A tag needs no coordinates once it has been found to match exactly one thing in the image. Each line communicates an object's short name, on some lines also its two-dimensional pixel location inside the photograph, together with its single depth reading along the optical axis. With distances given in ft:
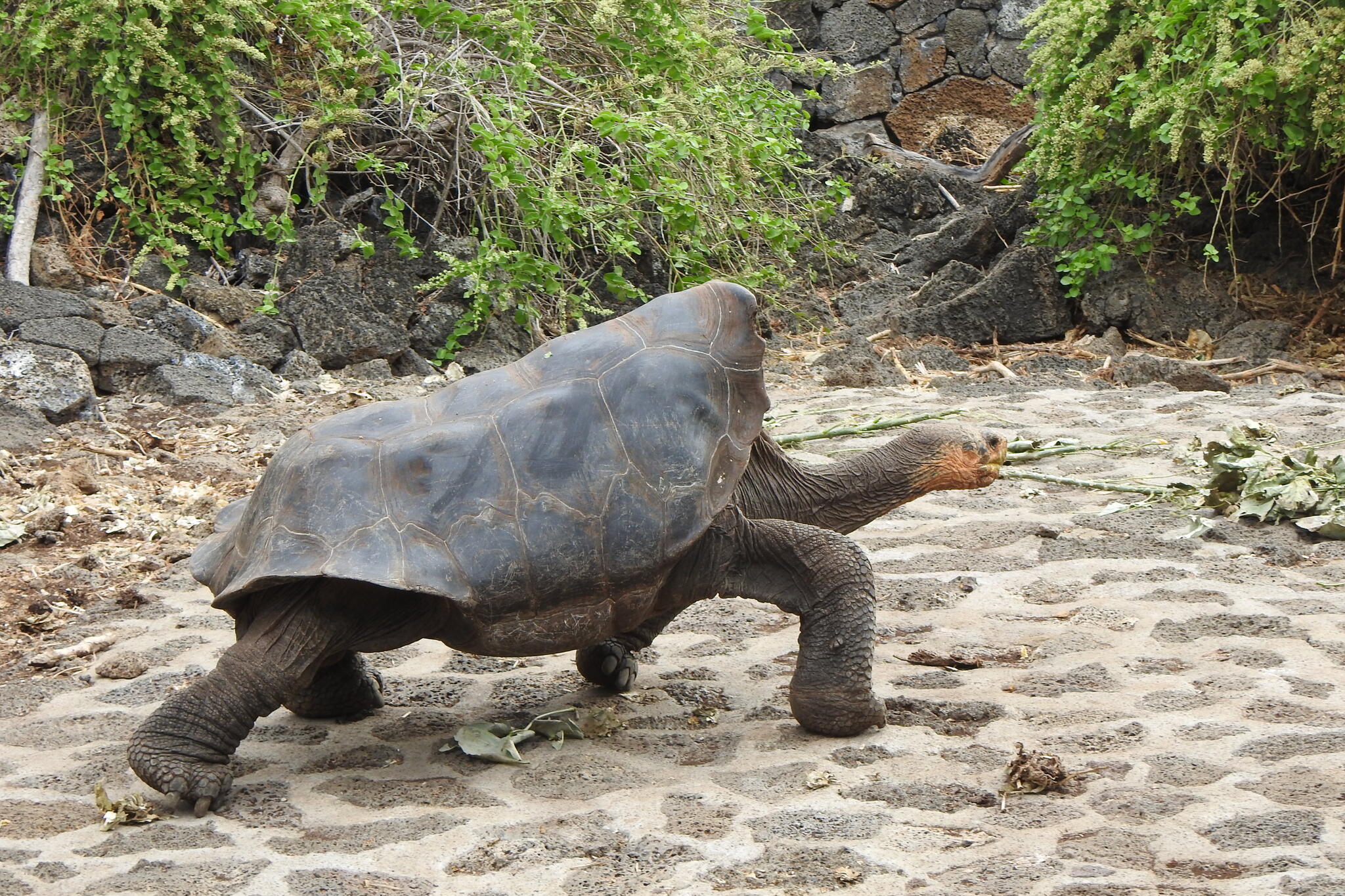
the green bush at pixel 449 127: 47.88
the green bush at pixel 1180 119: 47.52
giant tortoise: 18.61
